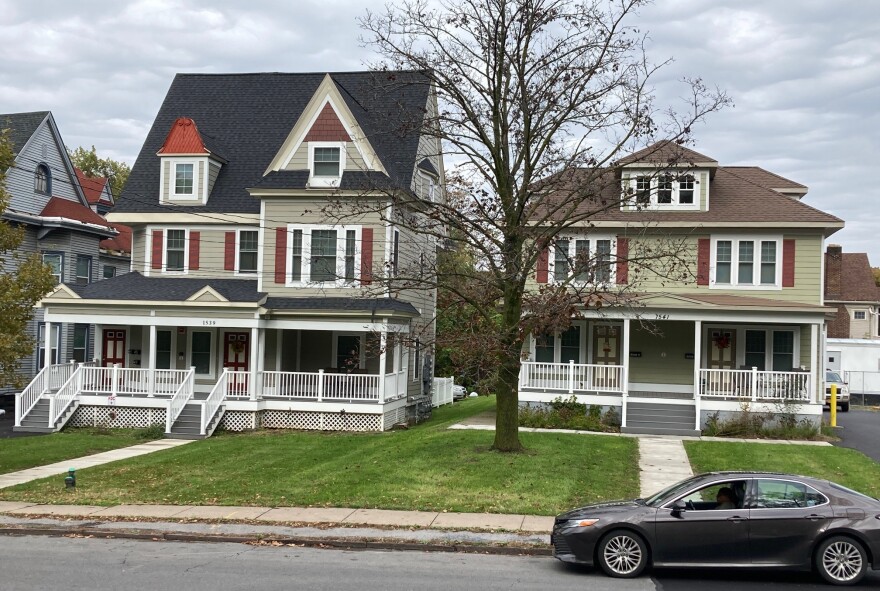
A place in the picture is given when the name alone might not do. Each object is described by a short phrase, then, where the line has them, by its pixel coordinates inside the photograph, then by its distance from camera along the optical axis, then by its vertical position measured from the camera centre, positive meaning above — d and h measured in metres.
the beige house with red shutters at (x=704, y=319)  25.91 +0.57
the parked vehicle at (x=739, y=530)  11.11 -2.52
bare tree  18.58 +3.91
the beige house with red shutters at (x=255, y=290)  27.78 +1.12
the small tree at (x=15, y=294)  19.36 +0.51
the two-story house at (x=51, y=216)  37.72 +4.55
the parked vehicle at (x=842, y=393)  39.22 -2.33
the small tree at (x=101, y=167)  72.62 +12.99
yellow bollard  27.93 -2.19
